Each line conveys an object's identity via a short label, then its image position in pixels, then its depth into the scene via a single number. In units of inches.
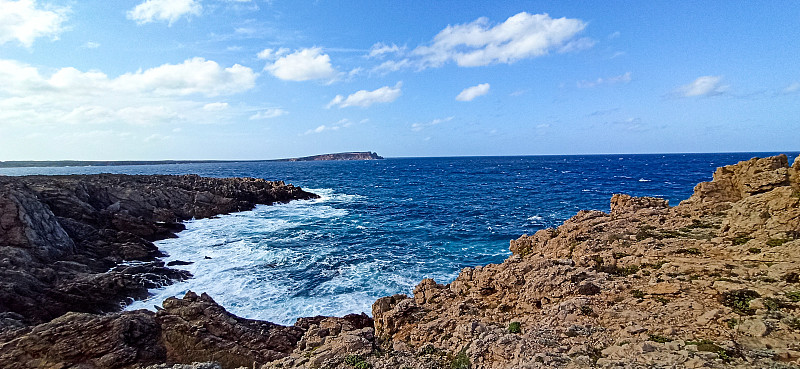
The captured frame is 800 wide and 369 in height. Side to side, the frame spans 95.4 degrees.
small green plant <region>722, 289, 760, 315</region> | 314.5
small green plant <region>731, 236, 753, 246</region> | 433.8
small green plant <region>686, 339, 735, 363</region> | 264.5
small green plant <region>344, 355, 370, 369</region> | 354.5
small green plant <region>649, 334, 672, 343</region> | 296.6
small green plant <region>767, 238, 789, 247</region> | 402.0
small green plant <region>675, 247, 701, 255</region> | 440.6
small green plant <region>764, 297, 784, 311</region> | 307.9
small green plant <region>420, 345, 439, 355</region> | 372.7
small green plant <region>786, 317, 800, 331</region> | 282.8
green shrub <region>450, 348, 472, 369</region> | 333.2
